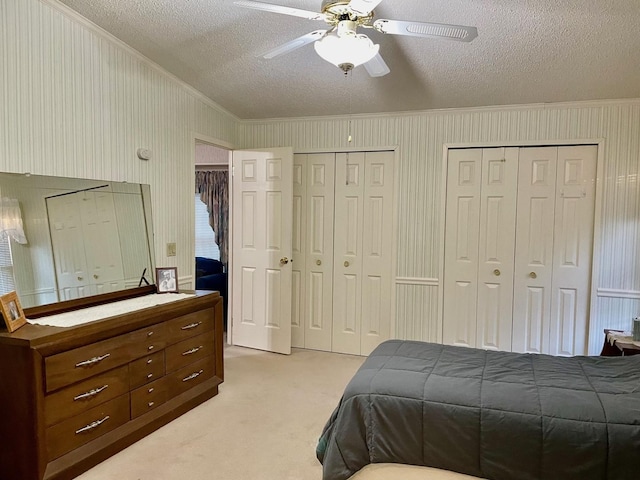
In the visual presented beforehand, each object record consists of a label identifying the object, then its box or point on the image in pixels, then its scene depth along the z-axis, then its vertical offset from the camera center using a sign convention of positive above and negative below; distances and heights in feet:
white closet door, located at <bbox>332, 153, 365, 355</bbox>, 13.85 -1.27
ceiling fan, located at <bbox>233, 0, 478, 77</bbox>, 5.80 +2.63
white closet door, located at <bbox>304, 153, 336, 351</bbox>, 14.17 -1.13
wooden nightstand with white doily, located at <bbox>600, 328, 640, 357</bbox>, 9.56 -3.04
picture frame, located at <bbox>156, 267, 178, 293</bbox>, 10.34 -1.66
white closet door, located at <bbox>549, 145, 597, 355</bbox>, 11.85 -0.93
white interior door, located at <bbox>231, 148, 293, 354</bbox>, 13.67 -1.19
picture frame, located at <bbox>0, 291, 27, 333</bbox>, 6.66 -1.61
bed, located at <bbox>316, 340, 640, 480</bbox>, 5.39 -2.78
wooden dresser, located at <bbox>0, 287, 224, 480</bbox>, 6.44 -3.05
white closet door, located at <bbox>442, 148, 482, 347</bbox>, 12.74 -0.94
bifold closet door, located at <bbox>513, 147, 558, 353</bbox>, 12.15 -0.98
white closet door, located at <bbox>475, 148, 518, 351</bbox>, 12.43 -0.96
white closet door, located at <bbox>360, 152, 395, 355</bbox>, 13.55 -1.17
